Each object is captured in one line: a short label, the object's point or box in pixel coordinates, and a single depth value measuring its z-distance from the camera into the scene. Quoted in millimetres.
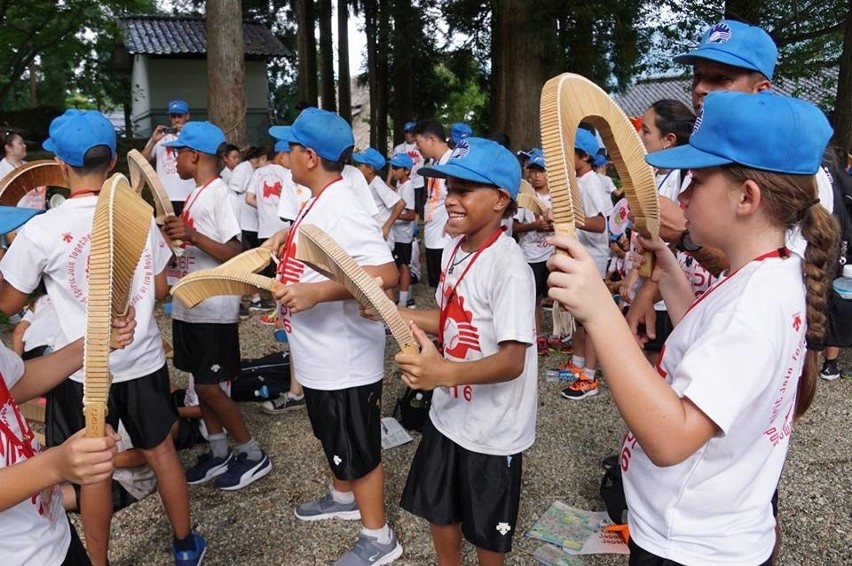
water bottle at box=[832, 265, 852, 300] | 1991
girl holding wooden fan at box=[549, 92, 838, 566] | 1188
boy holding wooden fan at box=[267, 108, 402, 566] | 2770
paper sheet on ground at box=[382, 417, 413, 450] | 4141
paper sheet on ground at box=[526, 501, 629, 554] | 2965
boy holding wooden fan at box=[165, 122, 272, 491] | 3549
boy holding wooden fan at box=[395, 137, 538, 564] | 2260
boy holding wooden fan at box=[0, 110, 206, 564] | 2492
